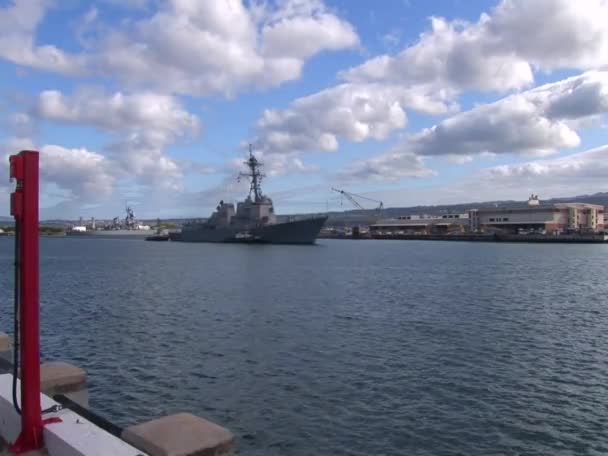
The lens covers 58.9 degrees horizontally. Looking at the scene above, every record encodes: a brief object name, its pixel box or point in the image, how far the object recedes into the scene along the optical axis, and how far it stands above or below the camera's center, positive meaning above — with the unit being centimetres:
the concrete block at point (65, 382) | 795 -228
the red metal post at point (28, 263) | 523 -32
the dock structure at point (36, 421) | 523 -203
